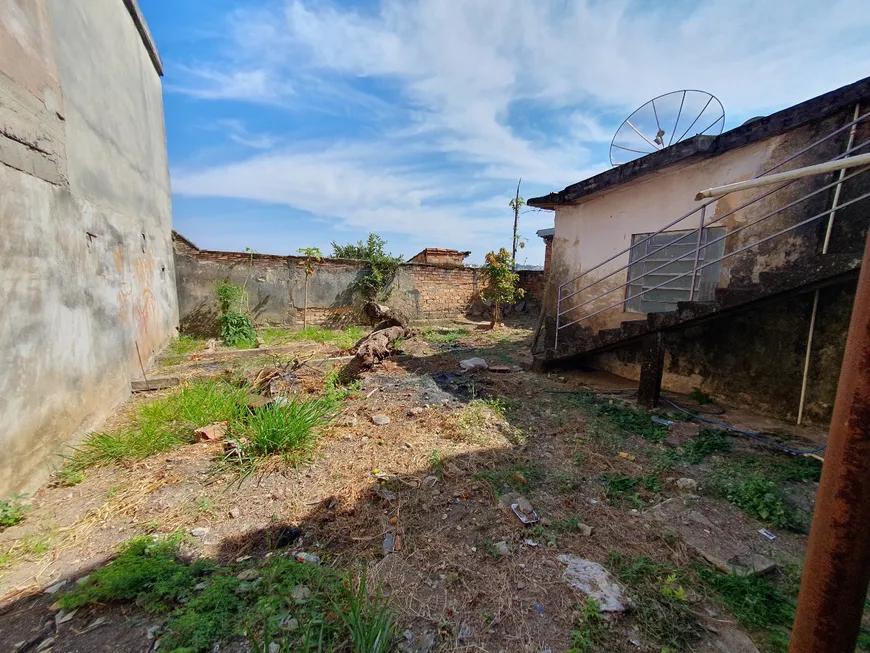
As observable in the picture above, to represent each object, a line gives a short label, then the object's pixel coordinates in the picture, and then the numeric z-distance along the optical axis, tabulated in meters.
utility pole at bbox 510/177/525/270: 15.55
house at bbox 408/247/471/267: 13.62
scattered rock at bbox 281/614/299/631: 1.67
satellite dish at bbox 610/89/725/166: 5.13
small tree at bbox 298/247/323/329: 9.93
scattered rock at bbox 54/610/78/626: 1.74
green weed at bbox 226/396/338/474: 3.21
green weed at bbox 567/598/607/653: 1.63
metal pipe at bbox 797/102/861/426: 3.49
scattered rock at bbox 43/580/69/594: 1.95
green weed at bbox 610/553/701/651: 1.69
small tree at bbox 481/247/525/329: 10.88
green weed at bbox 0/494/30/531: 2.45
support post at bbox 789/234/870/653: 0.76
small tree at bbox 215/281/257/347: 8.55
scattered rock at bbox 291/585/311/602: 1.83
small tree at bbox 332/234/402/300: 10.82
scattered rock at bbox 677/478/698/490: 2.90
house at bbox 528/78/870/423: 3.58
